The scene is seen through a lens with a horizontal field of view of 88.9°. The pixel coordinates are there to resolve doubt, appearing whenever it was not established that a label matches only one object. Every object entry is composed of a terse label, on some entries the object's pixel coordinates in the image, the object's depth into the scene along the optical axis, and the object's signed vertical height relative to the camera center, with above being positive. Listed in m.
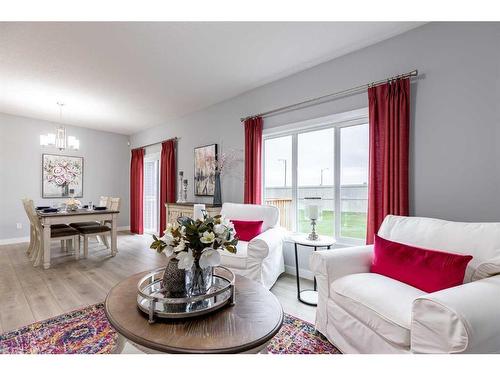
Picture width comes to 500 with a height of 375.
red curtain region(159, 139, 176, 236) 5.27 +0.25
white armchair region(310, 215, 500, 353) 1.08 -0.59
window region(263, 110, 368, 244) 2.84 +0.21
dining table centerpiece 4.20 -0.30
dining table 3.50 -0.47
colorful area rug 1.71 -1.08
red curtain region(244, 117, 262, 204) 3.58 +0.40
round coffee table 0.99 -0.61
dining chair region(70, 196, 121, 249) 4.37 -0.38
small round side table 2.44 -0.53
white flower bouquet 1.30 -0.31
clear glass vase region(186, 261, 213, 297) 1.38 -0.50
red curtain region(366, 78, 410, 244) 2.32 +0.36
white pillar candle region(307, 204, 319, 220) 2.62 -0.24
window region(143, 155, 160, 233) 6.18 -0.16
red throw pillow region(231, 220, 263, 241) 2.93 -0.47
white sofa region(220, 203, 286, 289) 2.42 -0.62
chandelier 4.07 +0.76
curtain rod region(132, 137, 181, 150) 5.23 +1.01
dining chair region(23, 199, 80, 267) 3.64 -0.71
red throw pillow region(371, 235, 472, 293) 1.43 -0.47
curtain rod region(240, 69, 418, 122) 2.33 +1.06
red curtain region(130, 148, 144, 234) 6.21 -0.03
